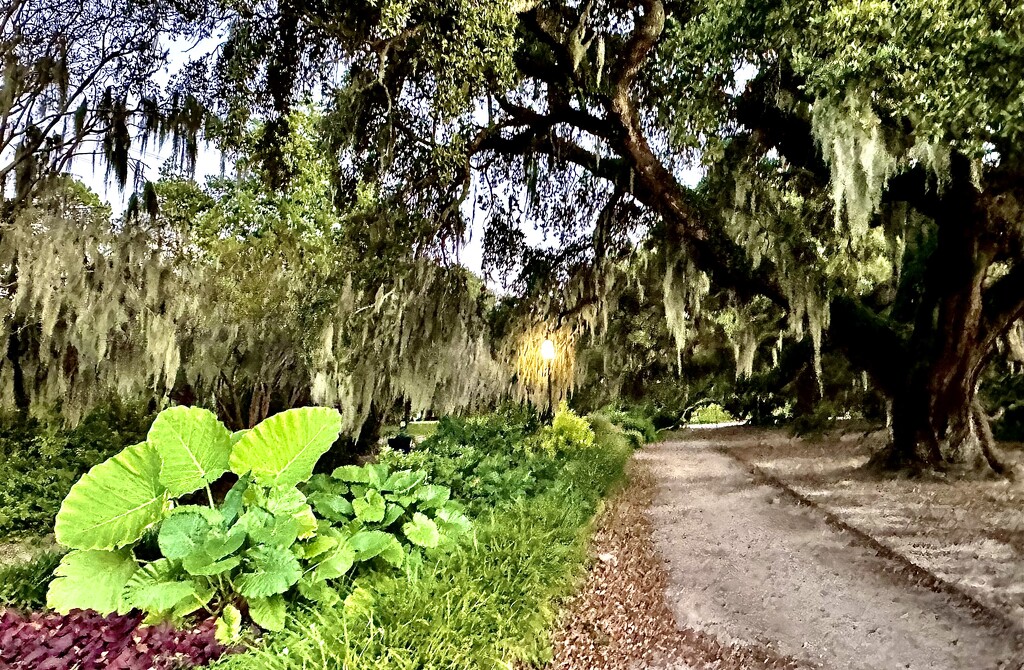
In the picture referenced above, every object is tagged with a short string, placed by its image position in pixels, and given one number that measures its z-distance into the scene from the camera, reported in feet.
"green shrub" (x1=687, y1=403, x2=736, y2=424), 128.06
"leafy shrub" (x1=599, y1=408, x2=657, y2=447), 60.44
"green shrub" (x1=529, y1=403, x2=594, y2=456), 27.27
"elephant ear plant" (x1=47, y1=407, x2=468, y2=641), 7.23
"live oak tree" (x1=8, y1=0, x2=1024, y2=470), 15.72
